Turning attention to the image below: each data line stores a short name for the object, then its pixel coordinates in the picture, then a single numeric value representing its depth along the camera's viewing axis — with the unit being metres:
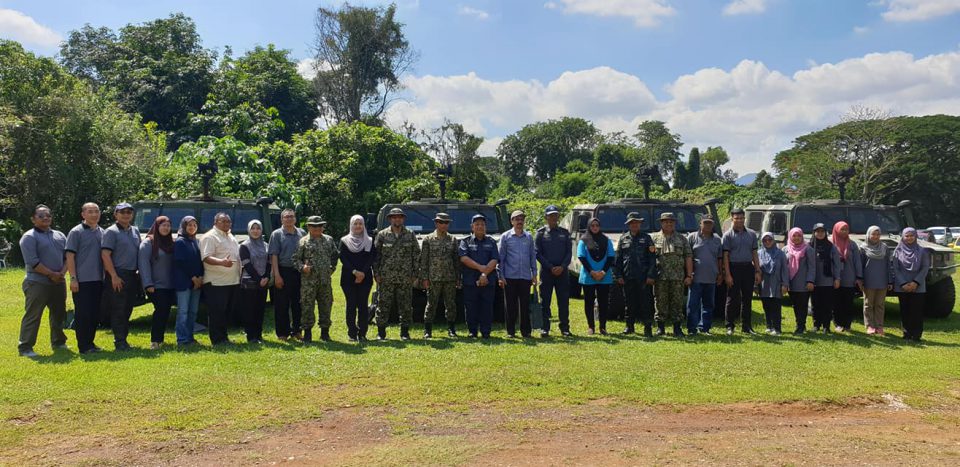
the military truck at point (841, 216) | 11.66
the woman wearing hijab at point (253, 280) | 8.06
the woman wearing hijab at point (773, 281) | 8.87
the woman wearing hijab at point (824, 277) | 8.98
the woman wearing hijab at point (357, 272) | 8.14
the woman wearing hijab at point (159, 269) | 7.84
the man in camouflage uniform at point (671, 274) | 8.73
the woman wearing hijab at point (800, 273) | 8.93
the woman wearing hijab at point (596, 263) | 8.74
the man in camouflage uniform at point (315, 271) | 8.10
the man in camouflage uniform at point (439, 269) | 8.44
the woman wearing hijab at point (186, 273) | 7.80
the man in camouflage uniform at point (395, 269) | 8.33
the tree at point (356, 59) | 39.25
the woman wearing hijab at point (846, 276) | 9.01
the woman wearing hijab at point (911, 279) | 8.58
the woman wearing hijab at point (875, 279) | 8.85
